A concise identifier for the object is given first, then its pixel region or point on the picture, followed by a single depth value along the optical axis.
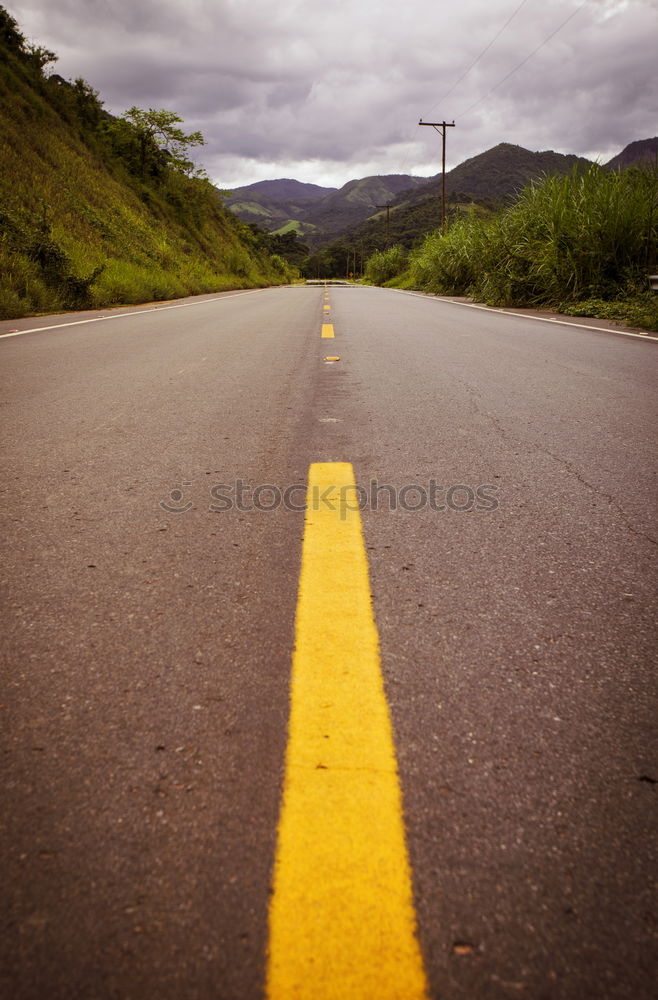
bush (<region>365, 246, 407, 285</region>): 39.38
